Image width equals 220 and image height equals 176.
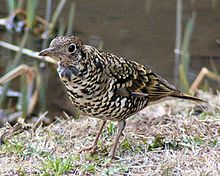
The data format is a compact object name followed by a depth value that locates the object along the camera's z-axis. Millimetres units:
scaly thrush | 9047
